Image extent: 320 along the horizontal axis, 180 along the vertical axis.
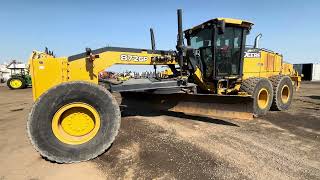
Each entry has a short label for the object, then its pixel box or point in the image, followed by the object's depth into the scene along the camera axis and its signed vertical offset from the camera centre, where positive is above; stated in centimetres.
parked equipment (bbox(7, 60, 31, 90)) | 1807 -39
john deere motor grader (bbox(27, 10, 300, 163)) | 325 -25
